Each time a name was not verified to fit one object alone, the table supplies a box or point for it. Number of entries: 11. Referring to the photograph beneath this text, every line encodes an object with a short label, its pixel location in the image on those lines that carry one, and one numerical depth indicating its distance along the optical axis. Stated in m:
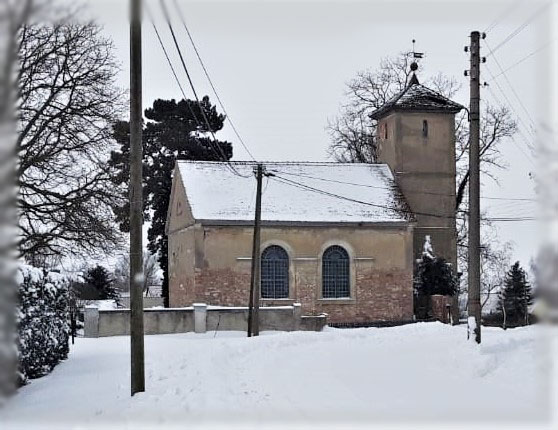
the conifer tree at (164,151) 48.62
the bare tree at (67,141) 24.78
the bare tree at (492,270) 47.69
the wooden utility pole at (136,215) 12.05
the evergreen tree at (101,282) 46.32
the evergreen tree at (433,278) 40.25
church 36.88
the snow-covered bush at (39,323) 13.34
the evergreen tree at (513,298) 39.97
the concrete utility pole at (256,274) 27.06
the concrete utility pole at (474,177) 17.84
